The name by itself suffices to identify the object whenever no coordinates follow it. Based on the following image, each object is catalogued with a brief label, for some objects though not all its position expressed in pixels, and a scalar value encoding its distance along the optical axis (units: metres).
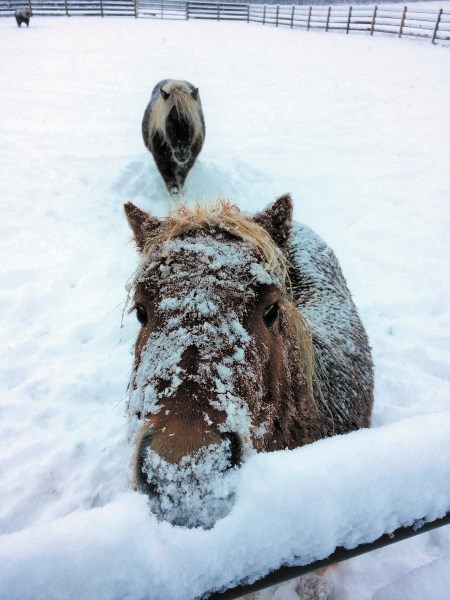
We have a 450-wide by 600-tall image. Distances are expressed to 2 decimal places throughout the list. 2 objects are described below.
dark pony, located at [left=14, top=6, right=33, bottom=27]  26.23
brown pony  1.04
